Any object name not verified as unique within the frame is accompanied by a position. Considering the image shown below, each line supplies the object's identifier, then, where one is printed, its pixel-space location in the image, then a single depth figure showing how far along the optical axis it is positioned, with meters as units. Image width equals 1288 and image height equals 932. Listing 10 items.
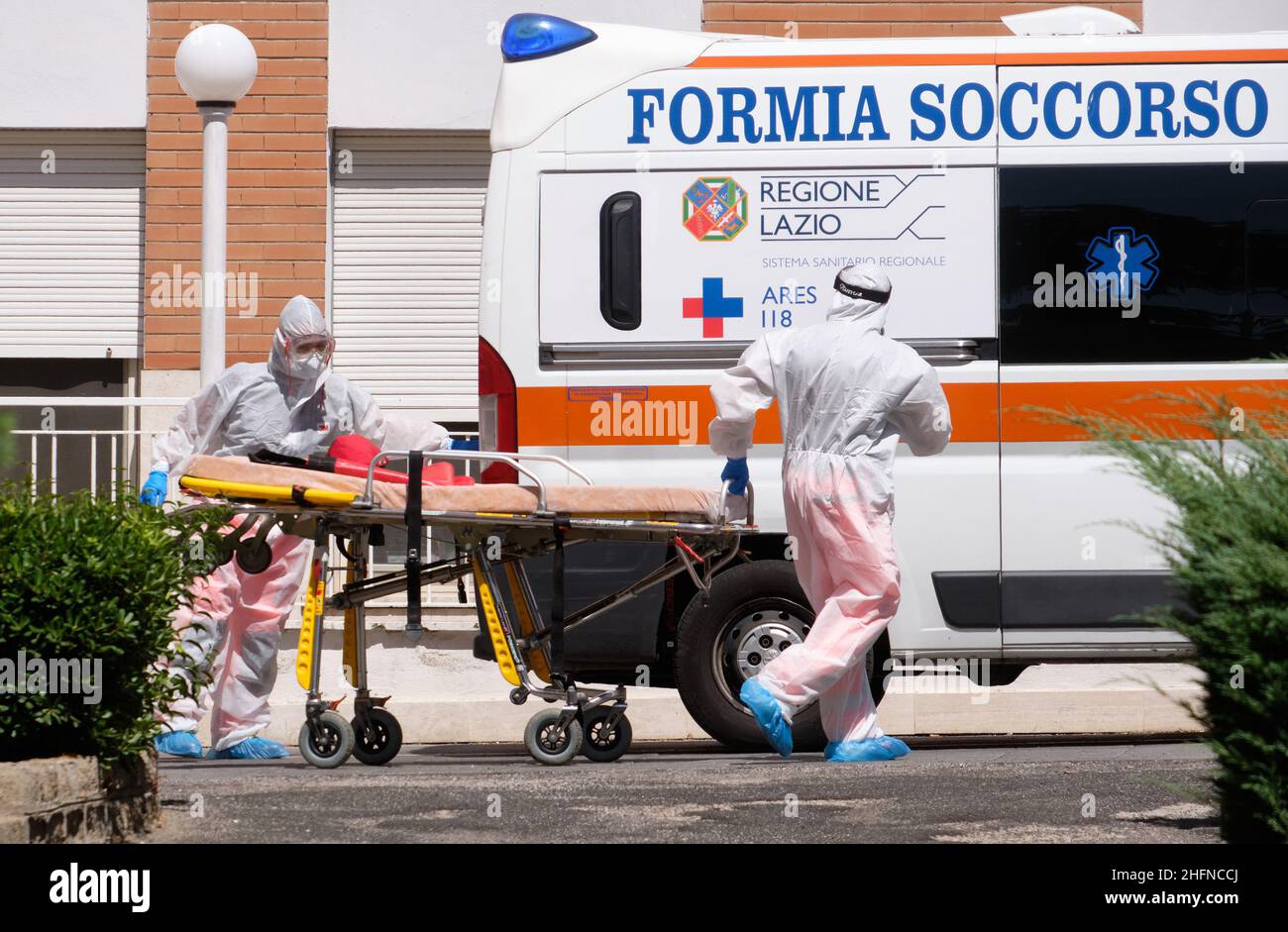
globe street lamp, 19.16
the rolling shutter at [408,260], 24.62
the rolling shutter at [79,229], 24.83
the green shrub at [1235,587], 8.58
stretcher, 13.97
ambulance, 16.31
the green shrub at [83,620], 10.86
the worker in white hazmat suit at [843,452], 14.95
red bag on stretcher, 14.68
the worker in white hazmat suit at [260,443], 16.55
